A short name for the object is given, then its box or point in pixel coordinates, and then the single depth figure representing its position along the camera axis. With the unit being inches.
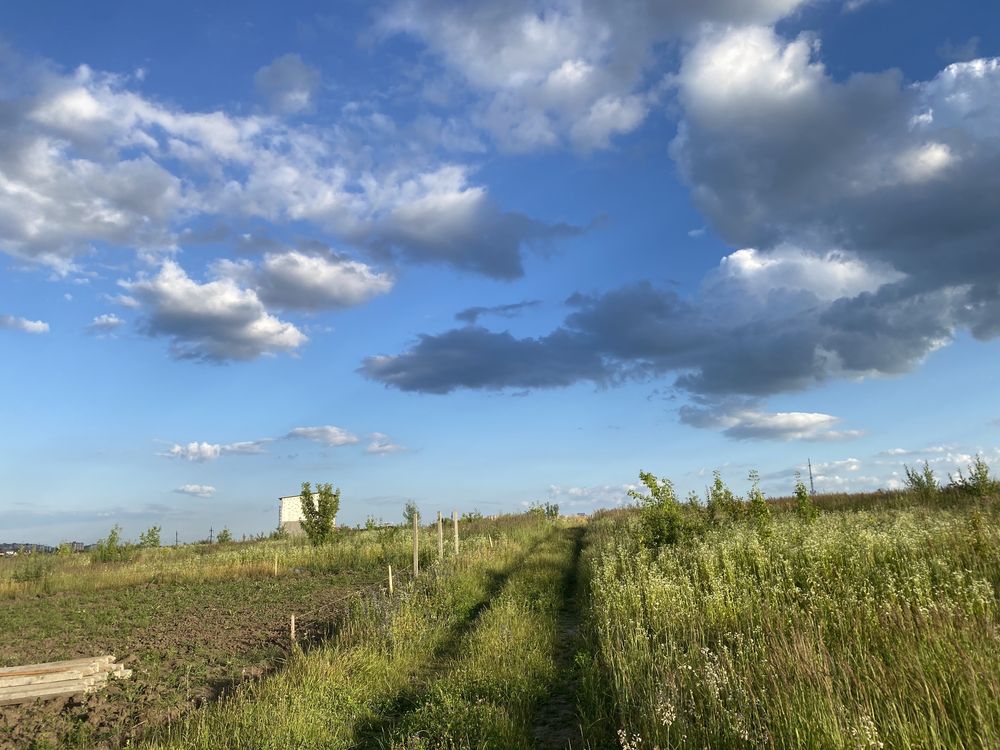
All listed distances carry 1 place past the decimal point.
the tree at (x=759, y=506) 697.6
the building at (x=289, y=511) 2615.7
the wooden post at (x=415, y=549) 817.5
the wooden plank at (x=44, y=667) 430.6
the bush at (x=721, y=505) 860.0
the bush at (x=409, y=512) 1887.7
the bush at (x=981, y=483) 845.2
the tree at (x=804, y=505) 736.3
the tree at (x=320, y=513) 1401.3
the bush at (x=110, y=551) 1366.9
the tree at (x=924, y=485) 920.3
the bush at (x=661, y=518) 685.9
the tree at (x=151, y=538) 1637.6
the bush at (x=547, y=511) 2118.1
